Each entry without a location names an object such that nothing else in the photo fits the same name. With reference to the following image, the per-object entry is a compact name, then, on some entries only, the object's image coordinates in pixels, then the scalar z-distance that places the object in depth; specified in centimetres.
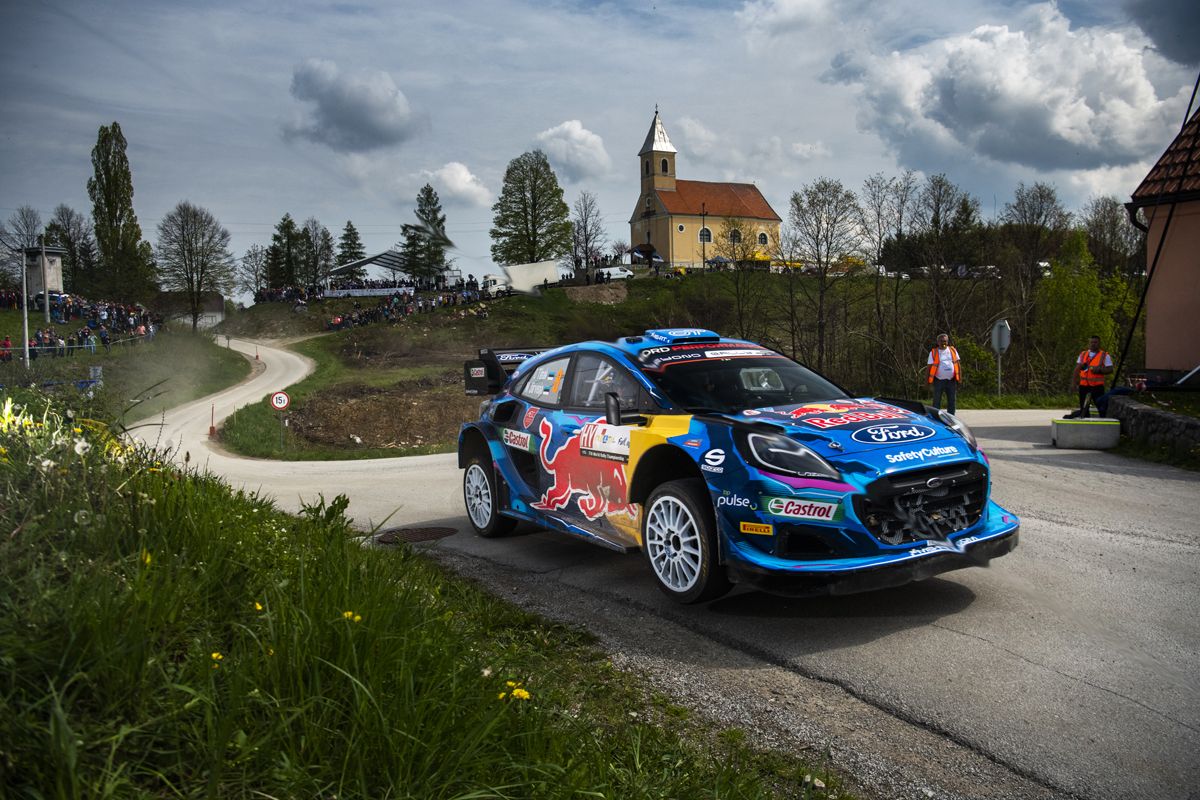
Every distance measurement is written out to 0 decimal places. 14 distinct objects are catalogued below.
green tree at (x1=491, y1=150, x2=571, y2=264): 6900
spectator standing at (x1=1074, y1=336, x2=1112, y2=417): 1639
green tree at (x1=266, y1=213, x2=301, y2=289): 10012
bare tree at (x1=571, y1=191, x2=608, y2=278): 9012
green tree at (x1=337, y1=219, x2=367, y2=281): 9612
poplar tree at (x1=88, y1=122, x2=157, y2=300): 4584
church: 11756
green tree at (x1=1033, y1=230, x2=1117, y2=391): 4022
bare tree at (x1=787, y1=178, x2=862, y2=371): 5025
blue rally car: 514
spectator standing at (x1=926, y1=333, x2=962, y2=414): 1788
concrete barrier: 1404
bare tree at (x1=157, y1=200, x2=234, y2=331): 5569
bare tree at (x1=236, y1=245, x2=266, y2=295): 9106
